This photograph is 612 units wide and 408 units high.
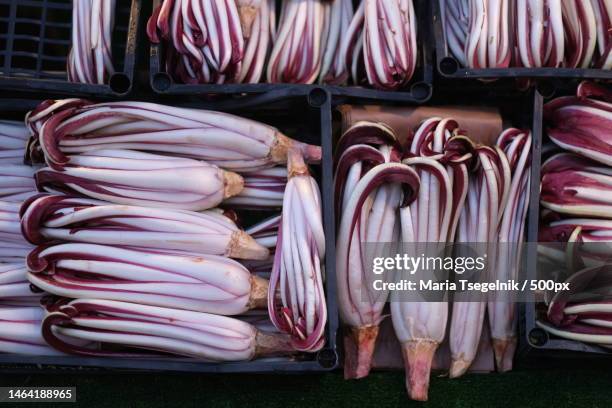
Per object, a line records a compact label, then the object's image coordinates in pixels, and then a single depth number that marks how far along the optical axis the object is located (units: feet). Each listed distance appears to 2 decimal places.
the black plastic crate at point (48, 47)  7.16
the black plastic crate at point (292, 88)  7.09
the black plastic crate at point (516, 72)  7.11
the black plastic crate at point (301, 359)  6.63
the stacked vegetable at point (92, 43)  7.30
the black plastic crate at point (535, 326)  6.75
